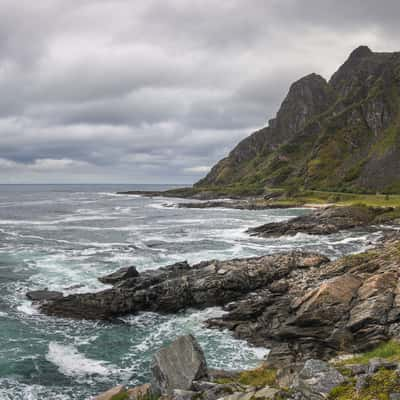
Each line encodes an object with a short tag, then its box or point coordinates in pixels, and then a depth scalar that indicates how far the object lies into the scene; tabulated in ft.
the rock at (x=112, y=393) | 57.21
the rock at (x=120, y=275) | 136.87
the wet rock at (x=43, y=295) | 120.47
